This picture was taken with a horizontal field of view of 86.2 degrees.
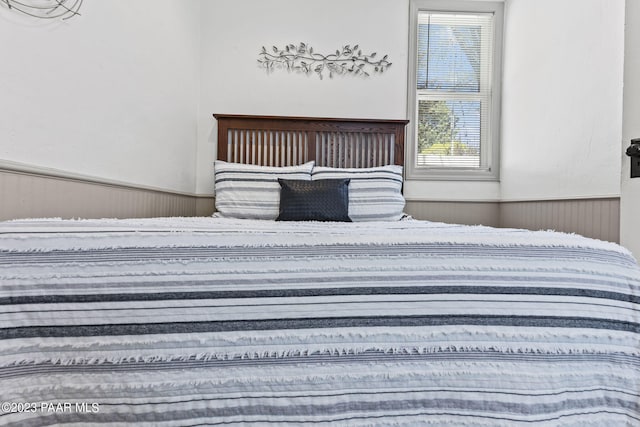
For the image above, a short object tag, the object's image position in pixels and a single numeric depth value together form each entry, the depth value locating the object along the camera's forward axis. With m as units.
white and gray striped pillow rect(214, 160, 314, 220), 2.06
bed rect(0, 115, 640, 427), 0.71
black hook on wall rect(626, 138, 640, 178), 1.00
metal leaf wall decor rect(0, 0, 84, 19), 1.04
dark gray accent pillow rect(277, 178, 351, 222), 1.88
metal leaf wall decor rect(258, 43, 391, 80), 2.51
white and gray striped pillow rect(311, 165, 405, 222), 2.06
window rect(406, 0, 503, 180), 2.62
